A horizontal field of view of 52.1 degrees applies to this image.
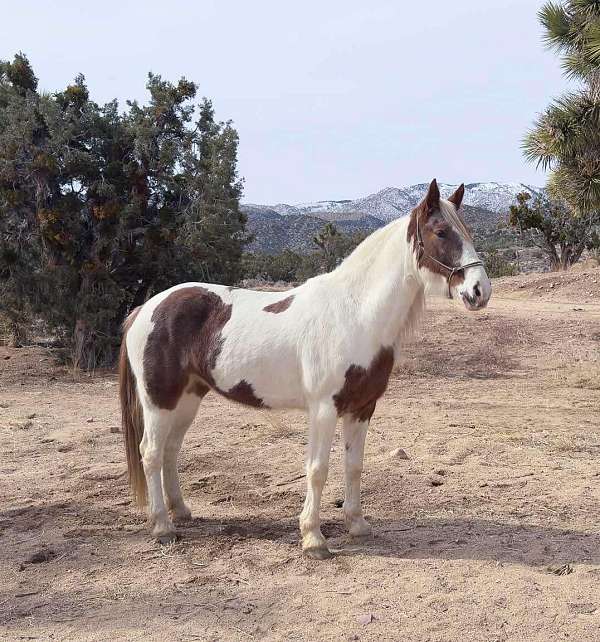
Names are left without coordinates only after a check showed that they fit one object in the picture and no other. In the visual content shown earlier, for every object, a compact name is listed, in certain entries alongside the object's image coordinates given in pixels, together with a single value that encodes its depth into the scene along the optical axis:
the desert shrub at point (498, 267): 29.77
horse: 3.81
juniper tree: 10.85
